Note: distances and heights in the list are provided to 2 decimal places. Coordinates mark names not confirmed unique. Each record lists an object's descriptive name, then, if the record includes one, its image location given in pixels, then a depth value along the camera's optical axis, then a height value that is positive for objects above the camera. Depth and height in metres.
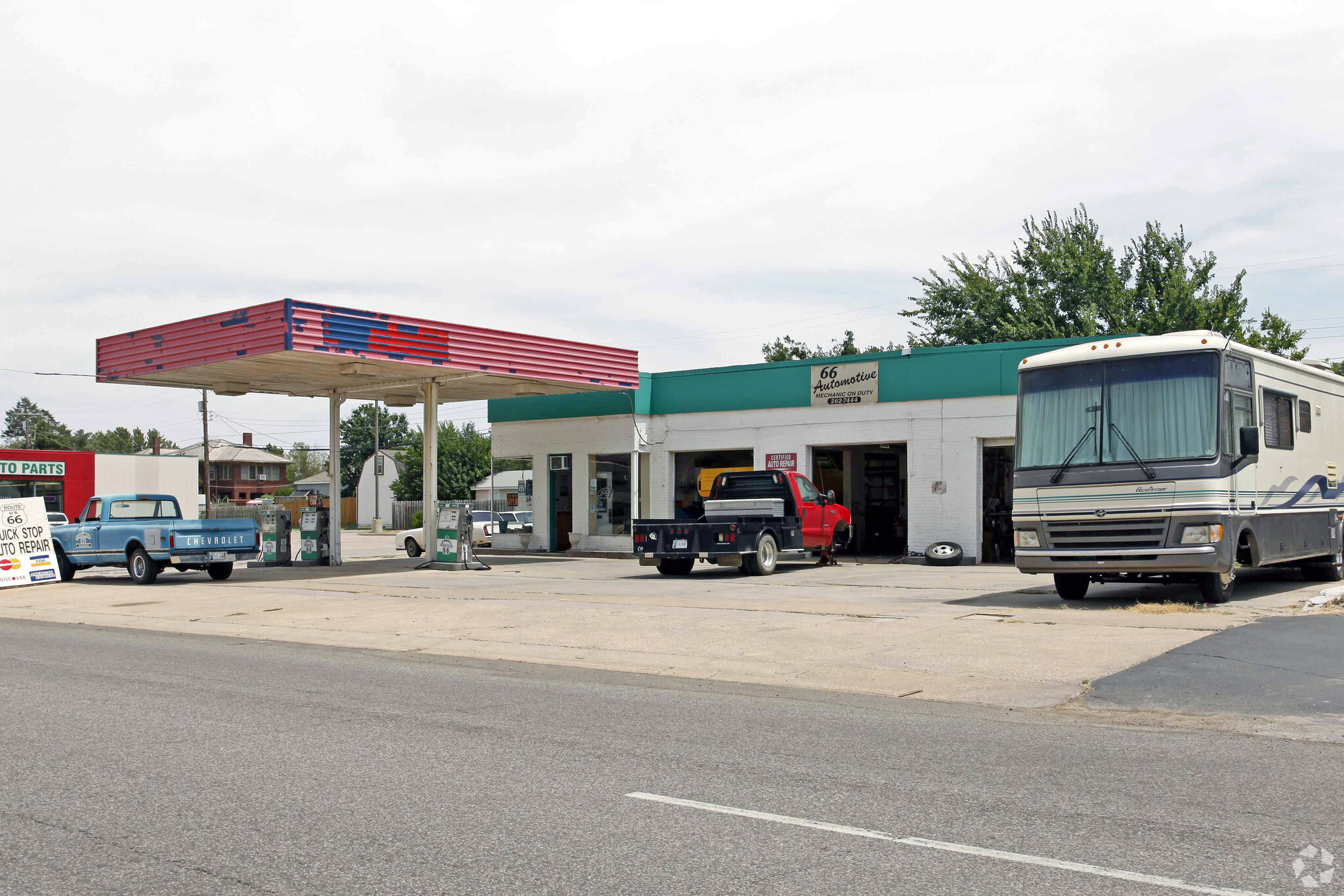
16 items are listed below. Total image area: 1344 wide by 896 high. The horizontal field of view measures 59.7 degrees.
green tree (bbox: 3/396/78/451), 117.87 +6.66
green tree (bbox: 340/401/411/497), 121.38 +5.09
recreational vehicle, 14.49 +0.24
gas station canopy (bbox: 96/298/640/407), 22.12 +2.76
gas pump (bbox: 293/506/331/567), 28.72 -1.15
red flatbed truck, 22.41 -0.84
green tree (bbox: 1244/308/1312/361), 47.19 +5.83
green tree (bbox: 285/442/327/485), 145.38 +3.56
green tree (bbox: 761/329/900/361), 61.12 +7.08
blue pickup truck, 23.39 -0.96
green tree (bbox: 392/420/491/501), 87.31 +1.54
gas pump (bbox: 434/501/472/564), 26.61 -1.02
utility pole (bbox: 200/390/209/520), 61.69 +3.75
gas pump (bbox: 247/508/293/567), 28.66 -1.25
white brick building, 26.83 +1.11
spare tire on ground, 26.42 -1.58
